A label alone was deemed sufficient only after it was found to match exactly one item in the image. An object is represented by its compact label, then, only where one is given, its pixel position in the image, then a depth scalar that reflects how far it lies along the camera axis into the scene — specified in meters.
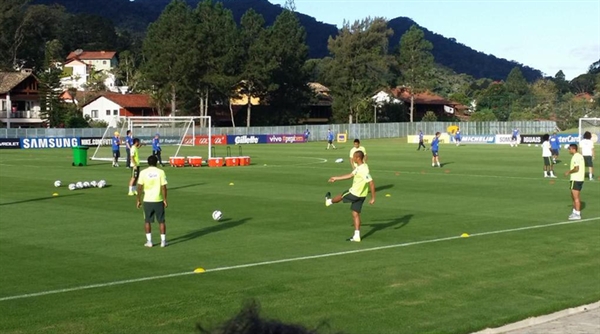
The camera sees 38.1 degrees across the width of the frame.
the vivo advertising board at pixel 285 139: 92.18
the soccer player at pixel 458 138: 82.38
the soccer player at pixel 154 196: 17.67
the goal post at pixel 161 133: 54.09
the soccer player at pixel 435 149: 45.38
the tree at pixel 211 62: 103.94
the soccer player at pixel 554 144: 46.81
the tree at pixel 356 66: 123.56
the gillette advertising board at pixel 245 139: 87.00
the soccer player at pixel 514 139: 81.12
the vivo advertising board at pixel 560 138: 76.85
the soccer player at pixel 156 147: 45.69
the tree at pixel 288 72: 116.06
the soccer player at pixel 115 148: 46.66
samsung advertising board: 74.54
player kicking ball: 18.67
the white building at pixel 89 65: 155.50
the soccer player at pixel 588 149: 34.97
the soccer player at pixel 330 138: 73.12
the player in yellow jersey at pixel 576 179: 22.75
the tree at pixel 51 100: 103.94
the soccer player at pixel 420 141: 70.97
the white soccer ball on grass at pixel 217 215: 22.19
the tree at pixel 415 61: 137.25
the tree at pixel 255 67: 109.94
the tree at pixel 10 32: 139.00
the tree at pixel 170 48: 104.00
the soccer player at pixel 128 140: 42.45
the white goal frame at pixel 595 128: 78.09
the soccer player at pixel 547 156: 38.28
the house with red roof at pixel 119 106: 119.94
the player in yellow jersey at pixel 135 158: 32.50
